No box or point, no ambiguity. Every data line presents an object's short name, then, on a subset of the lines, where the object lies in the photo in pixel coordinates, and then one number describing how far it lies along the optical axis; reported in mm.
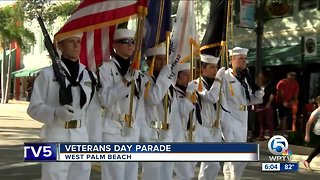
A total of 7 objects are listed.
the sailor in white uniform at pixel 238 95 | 14383
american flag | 10559
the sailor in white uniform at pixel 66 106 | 9297
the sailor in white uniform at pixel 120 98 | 10539
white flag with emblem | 13172
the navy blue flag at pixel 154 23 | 12406
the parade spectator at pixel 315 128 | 18547
